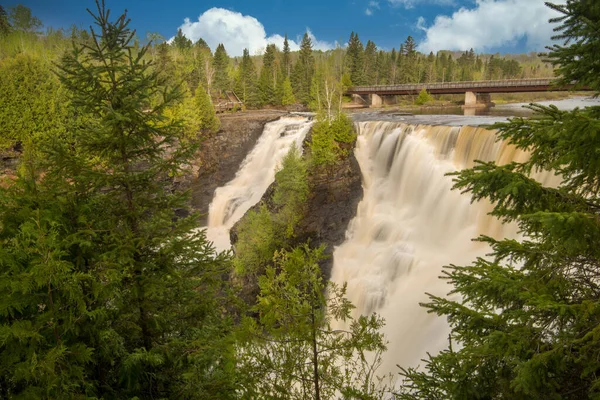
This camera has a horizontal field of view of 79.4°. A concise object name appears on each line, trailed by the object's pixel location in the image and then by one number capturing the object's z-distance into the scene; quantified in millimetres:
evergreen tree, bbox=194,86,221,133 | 37531
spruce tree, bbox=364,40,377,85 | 77125
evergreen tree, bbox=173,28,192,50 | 91938
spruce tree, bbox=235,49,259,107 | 58250
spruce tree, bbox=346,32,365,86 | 67688
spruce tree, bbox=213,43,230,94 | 60656
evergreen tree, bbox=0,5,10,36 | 57312
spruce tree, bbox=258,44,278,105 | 59250
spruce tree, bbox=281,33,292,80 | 72825
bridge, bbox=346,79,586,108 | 41678
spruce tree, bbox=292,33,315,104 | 61562
